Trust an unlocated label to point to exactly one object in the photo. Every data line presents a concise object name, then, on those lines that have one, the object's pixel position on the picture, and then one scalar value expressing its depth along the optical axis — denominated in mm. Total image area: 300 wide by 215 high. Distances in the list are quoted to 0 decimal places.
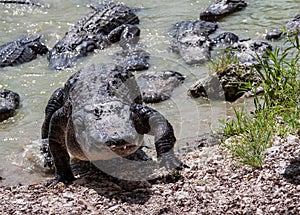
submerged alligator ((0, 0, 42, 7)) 28519
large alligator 9008
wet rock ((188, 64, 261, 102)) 14781
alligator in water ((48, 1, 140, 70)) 21062
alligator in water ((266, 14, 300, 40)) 20016
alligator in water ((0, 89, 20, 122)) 15961
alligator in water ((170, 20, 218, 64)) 18953
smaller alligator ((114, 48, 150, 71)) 18797
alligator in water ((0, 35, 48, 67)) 20859
